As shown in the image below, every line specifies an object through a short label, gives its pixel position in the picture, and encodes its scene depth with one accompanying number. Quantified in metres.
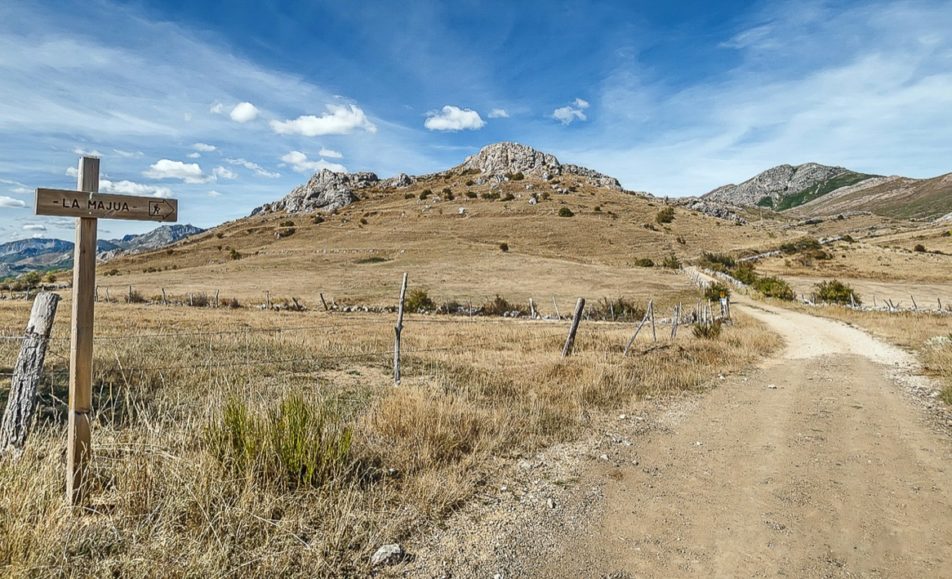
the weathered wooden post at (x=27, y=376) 5.47
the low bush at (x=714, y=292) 36.00
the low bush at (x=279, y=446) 5.01
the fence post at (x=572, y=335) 13.92
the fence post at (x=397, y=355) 10.81
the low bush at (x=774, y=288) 37.28
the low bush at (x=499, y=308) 32.19
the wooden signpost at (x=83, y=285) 4.45
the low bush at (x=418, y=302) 33.31
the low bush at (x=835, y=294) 34.56
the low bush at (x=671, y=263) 59.62
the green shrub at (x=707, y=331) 19.19
